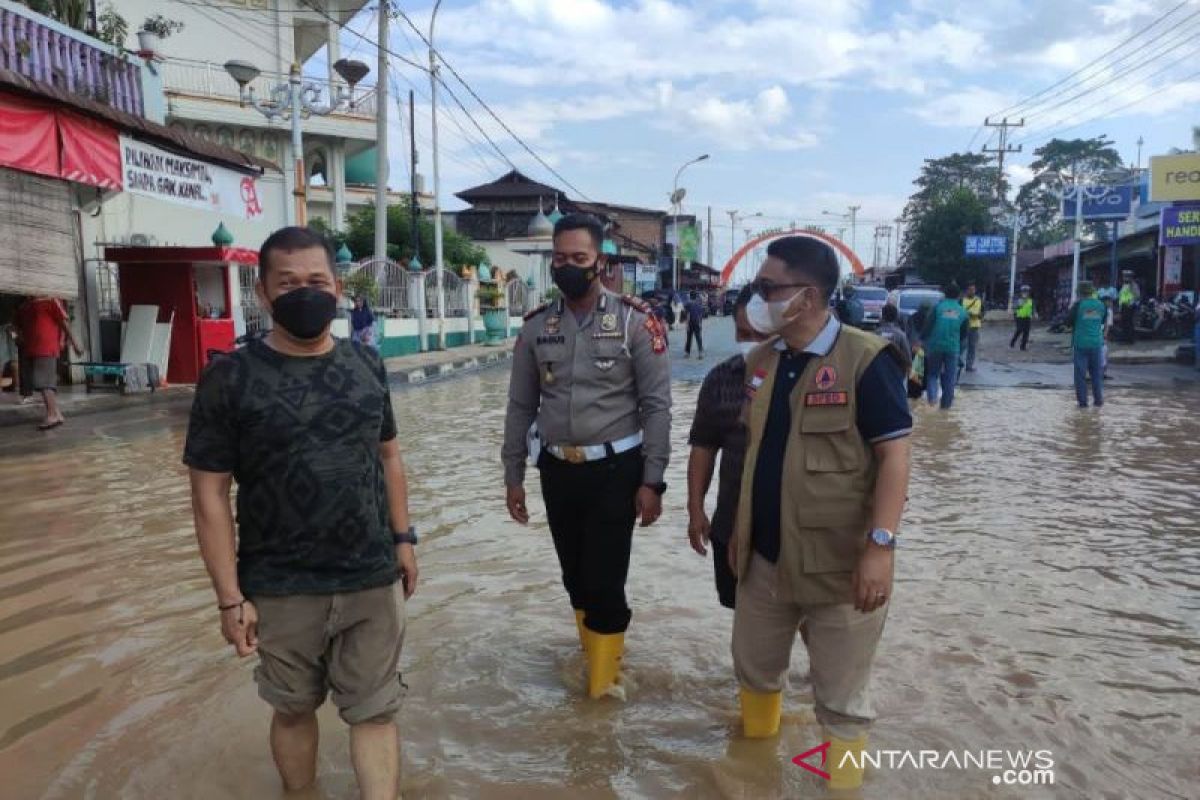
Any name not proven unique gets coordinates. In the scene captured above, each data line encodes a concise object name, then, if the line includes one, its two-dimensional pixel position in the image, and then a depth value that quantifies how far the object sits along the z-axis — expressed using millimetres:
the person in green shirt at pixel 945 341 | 11406
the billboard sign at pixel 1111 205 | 27797
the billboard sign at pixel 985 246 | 45969
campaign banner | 10203
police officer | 3334
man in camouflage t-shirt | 2328
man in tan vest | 2494
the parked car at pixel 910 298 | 23094
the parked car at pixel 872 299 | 26267
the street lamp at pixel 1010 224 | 43344
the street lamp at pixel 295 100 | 15023
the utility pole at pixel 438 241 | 22859
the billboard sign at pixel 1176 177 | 22141
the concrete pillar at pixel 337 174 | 30062
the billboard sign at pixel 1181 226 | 22219
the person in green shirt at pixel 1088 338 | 11492
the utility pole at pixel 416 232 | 21800
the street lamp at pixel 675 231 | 55000
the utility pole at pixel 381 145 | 19484
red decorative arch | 77012
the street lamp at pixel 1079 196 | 28848
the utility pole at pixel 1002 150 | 52728
